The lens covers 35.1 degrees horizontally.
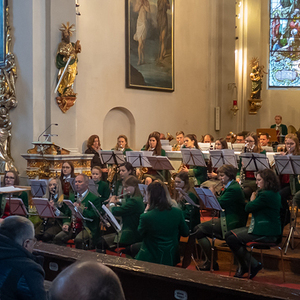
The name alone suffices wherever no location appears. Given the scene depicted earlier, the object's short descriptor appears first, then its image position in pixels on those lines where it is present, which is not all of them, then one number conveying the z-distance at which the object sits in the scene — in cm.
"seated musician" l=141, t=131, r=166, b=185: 894
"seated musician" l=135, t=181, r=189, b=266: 476
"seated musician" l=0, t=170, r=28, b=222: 692
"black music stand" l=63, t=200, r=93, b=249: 603
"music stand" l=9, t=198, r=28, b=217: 657
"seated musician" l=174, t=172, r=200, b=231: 630
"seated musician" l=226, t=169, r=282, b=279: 545
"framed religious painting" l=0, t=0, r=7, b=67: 1130
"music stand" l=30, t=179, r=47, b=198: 713
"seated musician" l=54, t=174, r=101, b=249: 627
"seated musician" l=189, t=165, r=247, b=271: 588
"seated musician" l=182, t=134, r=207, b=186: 835
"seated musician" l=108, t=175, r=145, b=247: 575
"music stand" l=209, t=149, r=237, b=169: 768
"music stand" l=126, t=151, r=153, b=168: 840
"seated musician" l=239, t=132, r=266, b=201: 761
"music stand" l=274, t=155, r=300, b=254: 654
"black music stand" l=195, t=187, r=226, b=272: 561
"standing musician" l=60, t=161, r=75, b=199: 759
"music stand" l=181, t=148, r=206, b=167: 798
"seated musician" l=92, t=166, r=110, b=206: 705
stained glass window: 2000
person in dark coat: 271
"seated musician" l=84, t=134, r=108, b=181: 1111
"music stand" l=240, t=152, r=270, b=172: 720
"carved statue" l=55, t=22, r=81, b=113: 1100
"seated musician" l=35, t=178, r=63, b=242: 679
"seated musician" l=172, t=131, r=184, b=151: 1058
